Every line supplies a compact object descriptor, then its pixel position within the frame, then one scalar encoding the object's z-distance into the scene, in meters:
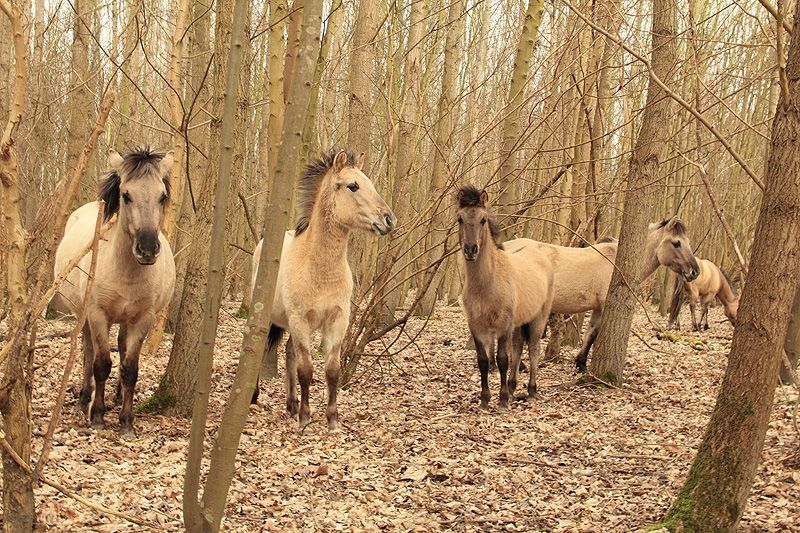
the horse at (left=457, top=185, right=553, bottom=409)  8.07
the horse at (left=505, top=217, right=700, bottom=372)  10.21
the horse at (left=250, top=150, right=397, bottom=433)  6.66
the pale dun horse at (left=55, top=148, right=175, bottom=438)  5.75
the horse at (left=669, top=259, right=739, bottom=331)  16.34
